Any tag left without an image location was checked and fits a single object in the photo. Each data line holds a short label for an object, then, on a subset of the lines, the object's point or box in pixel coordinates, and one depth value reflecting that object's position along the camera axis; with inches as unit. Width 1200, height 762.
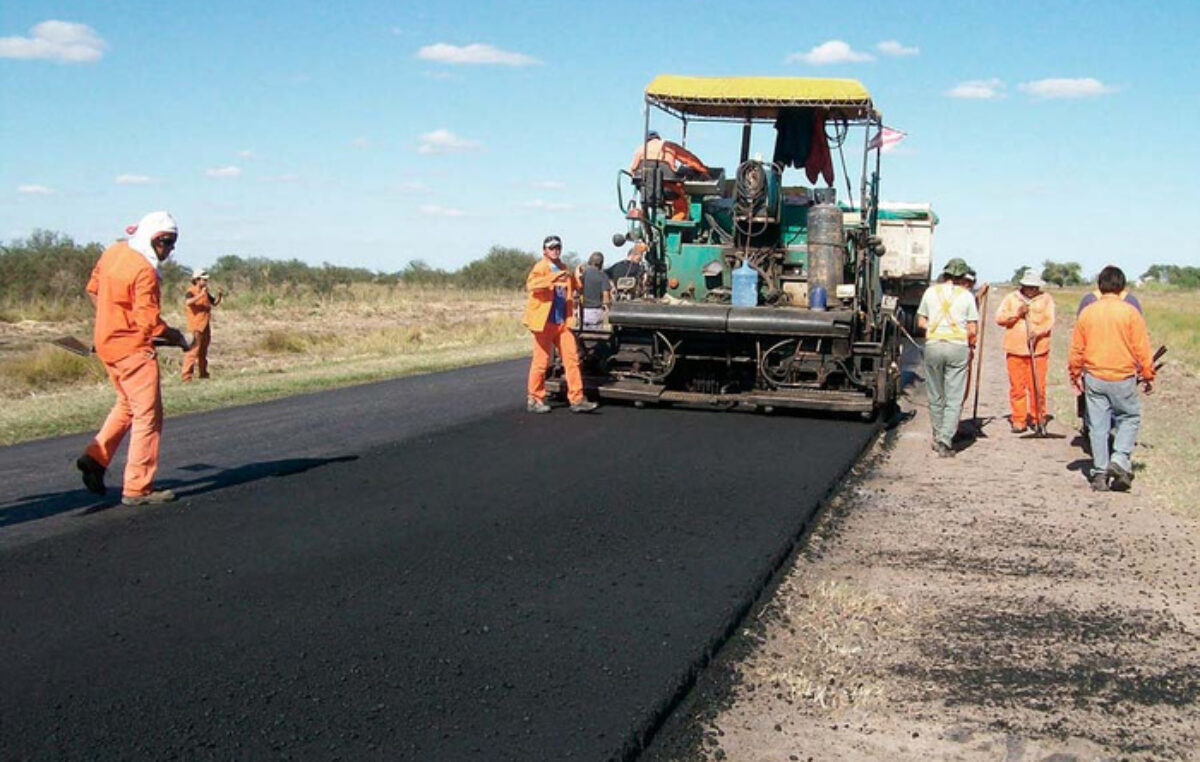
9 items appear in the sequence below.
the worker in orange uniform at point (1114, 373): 333.7
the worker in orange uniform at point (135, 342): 272.1
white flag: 483.2
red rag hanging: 493.7
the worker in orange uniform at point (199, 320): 666.8
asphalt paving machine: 442.9
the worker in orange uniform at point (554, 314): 441.7
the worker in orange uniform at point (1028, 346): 444.5
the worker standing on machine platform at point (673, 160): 492.1
